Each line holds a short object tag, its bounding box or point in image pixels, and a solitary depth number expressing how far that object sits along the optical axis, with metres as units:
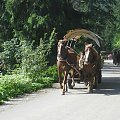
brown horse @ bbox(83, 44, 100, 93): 18.75
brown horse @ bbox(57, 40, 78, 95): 18.18
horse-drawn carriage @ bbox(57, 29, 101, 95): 18.36
